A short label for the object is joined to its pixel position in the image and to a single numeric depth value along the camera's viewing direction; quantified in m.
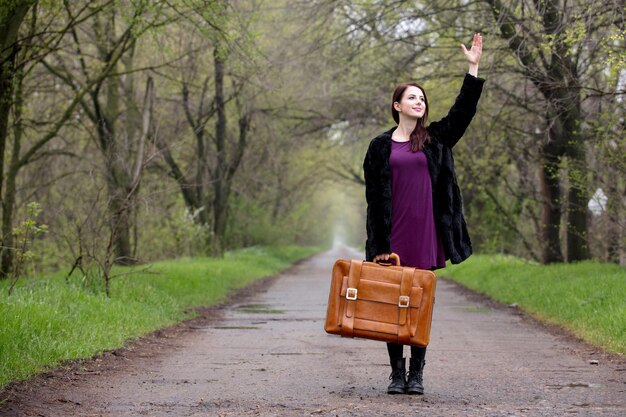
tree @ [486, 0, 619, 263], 11.53
